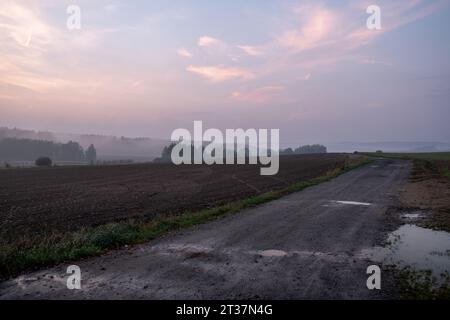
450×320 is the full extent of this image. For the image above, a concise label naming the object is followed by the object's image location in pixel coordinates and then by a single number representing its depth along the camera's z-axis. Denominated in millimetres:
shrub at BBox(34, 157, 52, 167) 74312
